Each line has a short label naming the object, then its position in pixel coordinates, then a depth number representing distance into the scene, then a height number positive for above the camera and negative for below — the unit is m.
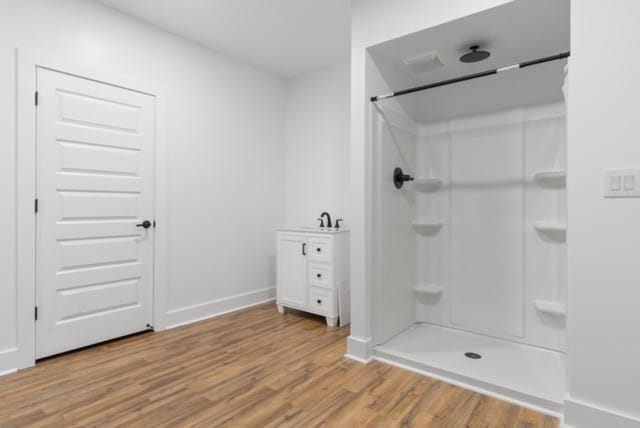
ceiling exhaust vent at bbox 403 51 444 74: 2.42 +1.09
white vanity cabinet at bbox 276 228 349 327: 3.26 -0.55
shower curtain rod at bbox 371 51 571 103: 1.75 +0.81
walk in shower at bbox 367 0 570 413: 2.31 +0.10
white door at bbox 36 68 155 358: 2.48 +0.02
